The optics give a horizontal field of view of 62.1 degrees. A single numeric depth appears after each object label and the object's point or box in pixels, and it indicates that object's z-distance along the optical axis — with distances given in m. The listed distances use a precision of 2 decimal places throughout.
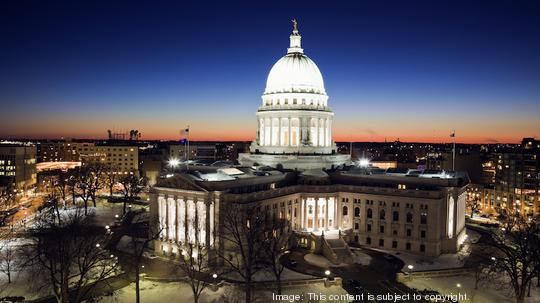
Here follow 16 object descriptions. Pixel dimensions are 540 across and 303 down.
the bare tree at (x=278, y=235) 67.73
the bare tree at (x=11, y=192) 120.39
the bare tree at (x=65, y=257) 47.97
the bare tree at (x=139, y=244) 70.31
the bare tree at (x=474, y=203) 128.62
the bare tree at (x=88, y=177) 114.60
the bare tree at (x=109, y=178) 143.19
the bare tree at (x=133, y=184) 119.43
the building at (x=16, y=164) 147.50
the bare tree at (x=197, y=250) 66.44
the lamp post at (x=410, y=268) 64.32
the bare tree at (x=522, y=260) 49.42
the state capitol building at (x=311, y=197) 74.50
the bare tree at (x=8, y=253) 63.62
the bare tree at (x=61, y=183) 127.64
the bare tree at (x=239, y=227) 68.31
